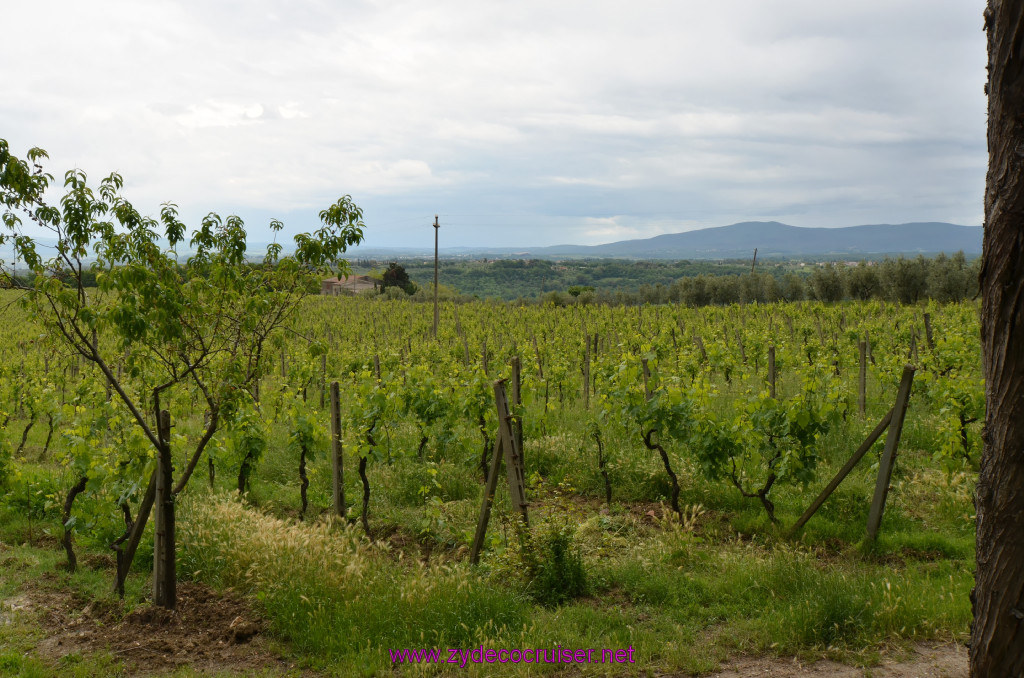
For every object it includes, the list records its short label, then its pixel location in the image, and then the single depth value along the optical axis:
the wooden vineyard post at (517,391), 7.59
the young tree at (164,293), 4.98
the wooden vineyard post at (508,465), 6.08
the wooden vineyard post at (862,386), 11.85
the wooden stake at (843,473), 6.33
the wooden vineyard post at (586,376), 13.52
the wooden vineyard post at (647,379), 8.52
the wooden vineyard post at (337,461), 7.50
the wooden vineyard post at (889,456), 6.44
